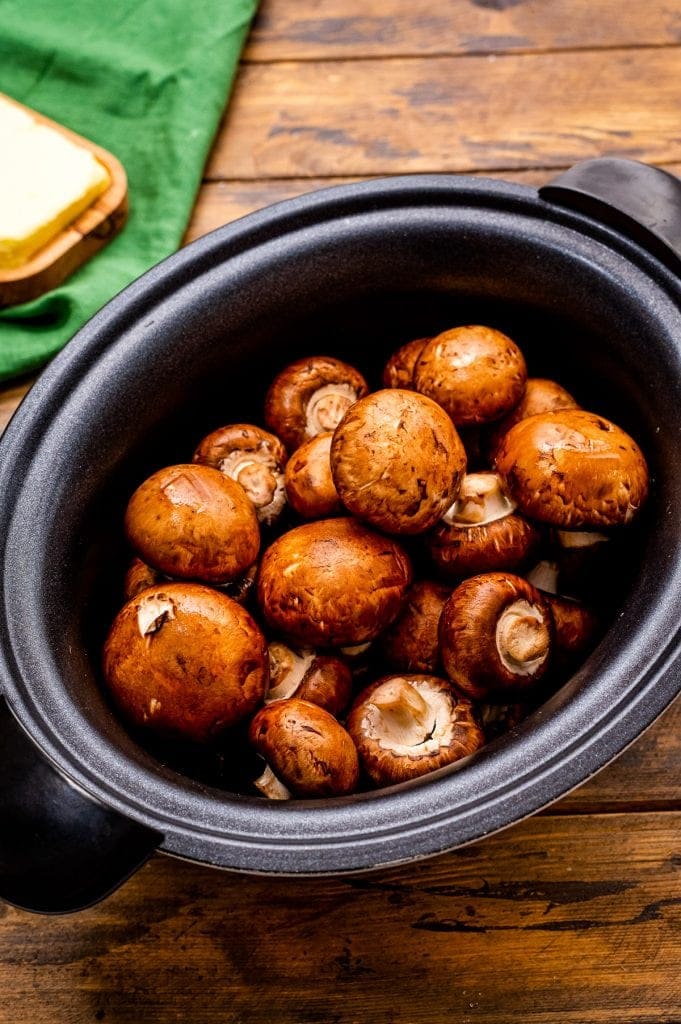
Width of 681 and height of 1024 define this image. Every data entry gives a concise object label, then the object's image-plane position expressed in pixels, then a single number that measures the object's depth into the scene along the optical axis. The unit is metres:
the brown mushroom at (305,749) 0.76
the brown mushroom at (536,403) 0.84
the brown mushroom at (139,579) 0.81
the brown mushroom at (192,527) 0.79
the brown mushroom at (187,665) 0.77
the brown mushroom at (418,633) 0.81
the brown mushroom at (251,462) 0.84
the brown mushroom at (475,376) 0.82
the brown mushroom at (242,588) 0.82
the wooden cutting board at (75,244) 0.95
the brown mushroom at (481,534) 0.80
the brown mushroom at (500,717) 0.80
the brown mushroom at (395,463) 0.78
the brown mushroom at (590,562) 0.81
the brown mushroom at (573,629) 0.80
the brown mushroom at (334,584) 0.78
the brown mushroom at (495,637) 0.78
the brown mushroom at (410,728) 0.77
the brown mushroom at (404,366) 0.86
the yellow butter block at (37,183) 0.95
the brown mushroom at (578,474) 0.79
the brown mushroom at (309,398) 0.86
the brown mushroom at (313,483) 0.81
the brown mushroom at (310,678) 0.80
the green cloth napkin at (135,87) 0.98
